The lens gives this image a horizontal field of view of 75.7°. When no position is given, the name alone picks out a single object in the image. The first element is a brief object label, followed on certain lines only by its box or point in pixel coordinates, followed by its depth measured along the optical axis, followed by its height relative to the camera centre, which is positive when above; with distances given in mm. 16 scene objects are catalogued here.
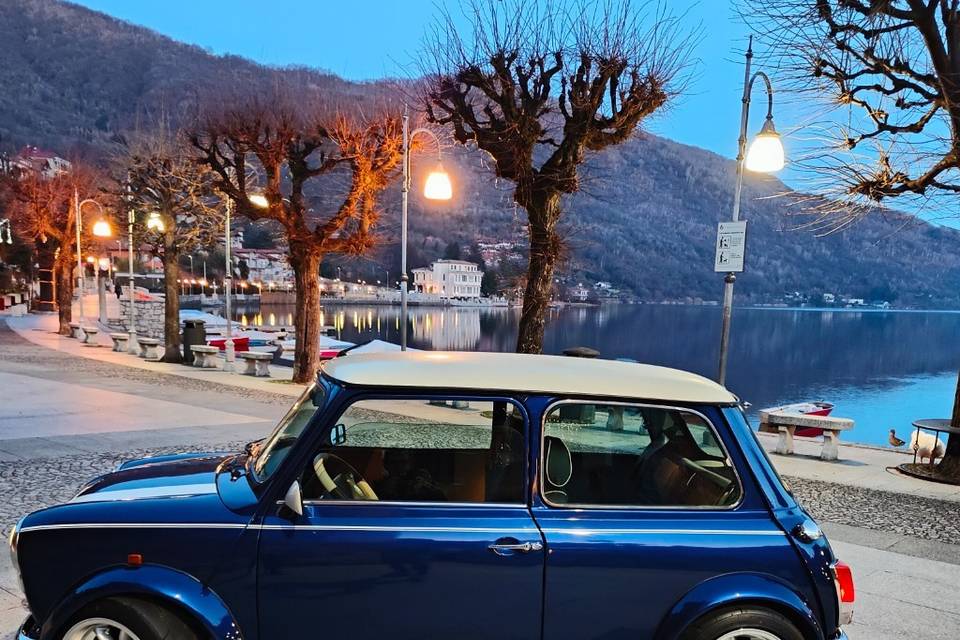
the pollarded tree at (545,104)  10859 +3032
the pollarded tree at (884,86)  7672 +2689
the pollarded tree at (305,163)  16375 +2622
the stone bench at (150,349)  22594 -3525
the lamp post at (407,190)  12195 +1535
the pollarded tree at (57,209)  31925 +2097
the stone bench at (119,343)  24178 -3564
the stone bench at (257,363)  18745 -3198
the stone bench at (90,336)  25969 -3661
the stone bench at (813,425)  9242 -2253
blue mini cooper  2617 -1202
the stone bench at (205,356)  19906 -3249
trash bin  21828 -2831
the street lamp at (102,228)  25375 +916
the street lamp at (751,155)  8805 +1847
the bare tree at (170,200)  22828 +2215
